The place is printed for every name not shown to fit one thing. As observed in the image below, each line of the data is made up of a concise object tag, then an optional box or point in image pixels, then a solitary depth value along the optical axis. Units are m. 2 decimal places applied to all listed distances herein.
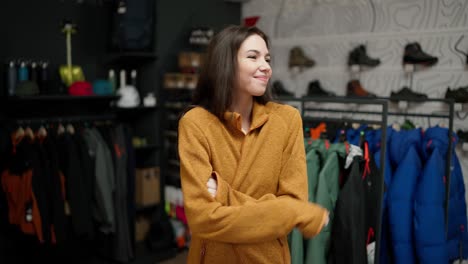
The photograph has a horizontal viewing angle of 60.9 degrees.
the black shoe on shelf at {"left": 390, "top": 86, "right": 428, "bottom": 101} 3.36
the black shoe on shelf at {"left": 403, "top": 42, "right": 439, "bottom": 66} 3.33
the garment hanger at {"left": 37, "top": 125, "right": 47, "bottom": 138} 3.20
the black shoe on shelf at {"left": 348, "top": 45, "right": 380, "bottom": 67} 3.70
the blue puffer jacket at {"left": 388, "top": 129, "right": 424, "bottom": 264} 2.27
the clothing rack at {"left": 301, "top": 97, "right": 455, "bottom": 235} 2.56
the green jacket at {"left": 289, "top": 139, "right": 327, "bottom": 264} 1.96
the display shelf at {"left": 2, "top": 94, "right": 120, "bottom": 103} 3.09
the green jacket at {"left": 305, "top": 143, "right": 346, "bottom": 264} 1.95
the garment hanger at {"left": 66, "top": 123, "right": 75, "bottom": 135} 3.34
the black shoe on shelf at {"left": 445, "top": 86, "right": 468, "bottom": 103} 3.11
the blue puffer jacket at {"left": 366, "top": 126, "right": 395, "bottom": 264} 2.36
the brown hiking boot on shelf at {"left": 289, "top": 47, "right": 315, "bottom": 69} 4.21
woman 1.22
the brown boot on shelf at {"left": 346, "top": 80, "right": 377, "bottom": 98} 3.73
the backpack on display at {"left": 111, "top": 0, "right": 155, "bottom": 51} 3.51
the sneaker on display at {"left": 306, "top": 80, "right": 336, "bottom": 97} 4.02
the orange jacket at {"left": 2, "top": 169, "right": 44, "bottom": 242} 2.93
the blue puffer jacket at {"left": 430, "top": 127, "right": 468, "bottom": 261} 2.77
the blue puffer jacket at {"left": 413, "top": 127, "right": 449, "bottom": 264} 2.26
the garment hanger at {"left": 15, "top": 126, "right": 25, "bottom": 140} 3.11
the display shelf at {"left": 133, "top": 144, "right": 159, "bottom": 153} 3.86
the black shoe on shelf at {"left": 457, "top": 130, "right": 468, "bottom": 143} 3.12
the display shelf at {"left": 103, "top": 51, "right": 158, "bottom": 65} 3.68
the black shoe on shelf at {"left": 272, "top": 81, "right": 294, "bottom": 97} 4.40
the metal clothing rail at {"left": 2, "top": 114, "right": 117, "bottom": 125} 3.30
